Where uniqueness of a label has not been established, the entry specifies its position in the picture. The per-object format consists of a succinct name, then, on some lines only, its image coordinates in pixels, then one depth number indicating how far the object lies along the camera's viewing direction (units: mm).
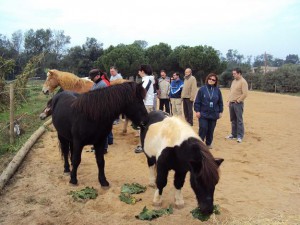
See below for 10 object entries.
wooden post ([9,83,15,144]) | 7336
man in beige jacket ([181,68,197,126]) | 8367
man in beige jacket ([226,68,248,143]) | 7801
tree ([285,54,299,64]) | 111712
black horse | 4387
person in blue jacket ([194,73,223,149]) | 6770
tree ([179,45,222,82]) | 37688
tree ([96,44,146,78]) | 35750
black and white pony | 3176
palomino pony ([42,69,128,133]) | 7668
